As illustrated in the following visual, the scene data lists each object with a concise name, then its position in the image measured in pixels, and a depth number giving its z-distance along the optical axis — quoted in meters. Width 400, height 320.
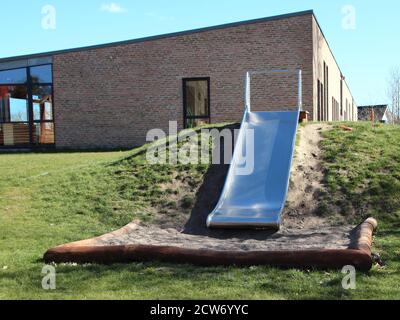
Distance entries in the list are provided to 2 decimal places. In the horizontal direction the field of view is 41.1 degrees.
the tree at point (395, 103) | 41.47
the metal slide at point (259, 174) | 8.76
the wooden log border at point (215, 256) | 5.92
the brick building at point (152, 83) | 21.09
